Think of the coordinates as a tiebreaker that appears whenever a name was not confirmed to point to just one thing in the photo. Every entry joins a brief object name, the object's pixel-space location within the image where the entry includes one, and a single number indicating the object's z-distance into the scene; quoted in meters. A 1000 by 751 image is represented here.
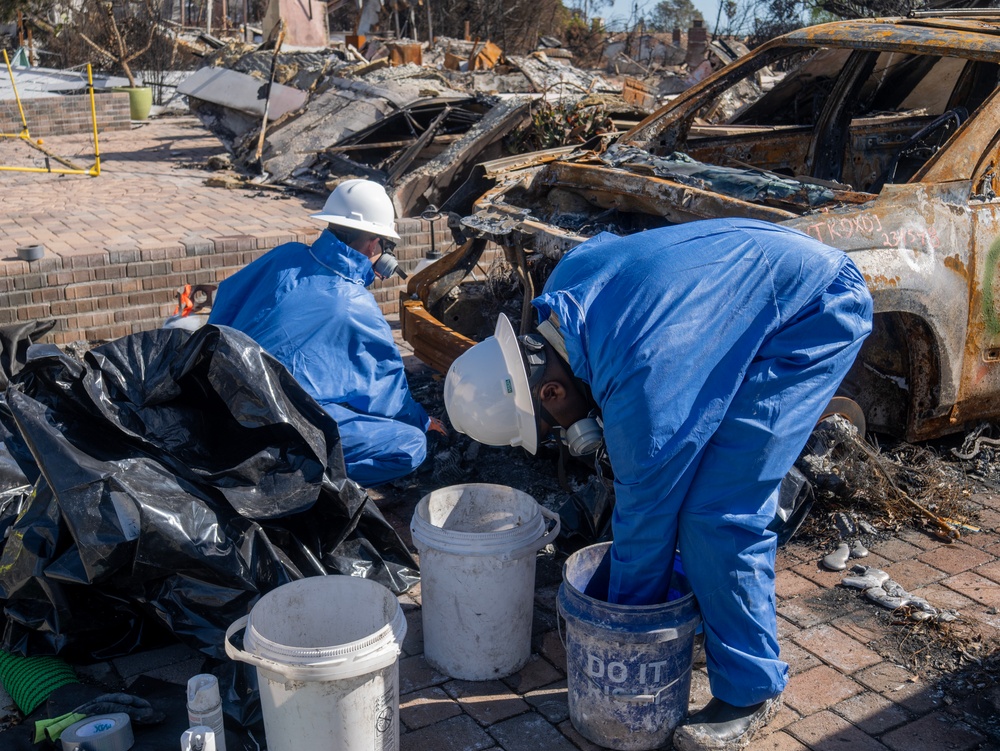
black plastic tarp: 2.97
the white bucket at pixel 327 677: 2.44
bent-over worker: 2.55
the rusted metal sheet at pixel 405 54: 14.38
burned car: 3.91
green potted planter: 15.09
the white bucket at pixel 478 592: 3.00
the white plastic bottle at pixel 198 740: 2.47
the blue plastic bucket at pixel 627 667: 2.68
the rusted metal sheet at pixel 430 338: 4.59
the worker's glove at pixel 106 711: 2.72
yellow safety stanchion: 9.73
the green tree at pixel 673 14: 34.07
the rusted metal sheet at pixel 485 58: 15.28
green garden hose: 2.98
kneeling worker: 4.02
